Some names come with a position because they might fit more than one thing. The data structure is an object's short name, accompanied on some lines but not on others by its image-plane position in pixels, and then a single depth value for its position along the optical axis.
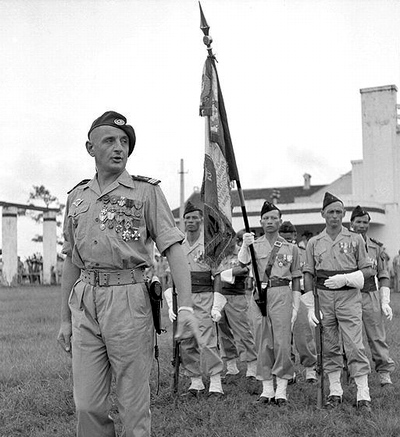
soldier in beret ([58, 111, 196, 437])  4.36
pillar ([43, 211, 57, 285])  31.36
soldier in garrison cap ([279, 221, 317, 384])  9.11
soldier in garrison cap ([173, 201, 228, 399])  8.28
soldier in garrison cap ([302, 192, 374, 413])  7.57
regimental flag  7.93
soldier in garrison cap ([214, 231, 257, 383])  9.52
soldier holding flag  7.70
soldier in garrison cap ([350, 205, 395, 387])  8.41
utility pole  40.50
